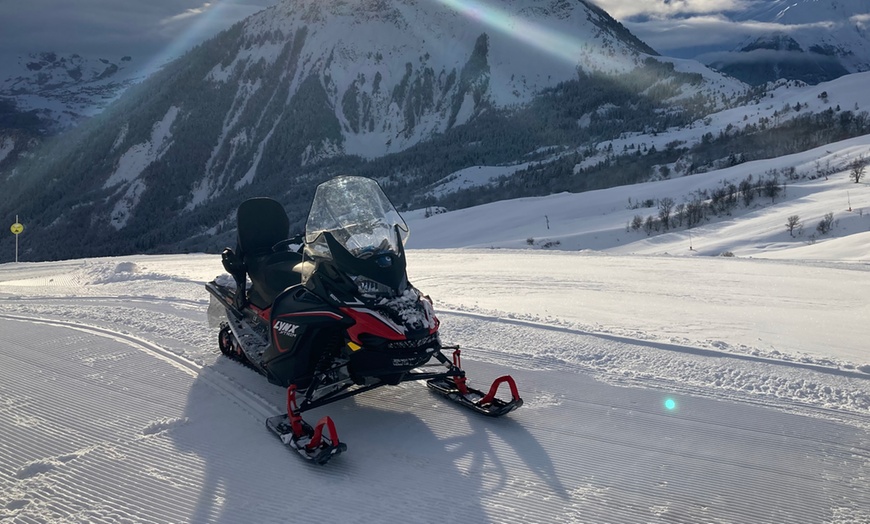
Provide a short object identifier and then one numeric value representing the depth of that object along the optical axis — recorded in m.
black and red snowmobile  4.11
